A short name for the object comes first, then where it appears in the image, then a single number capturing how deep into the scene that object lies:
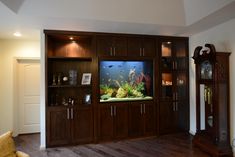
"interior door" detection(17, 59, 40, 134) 5.16
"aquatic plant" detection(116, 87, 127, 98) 4.77
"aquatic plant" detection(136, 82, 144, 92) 4.96
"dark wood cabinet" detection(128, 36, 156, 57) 4.56
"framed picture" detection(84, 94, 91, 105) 4.43
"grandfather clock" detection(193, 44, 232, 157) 3.54
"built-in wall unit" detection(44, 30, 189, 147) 4.21
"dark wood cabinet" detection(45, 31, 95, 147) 4.11
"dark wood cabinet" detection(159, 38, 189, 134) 4.81
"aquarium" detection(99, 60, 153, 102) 4.68
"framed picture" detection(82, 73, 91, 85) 4.44
